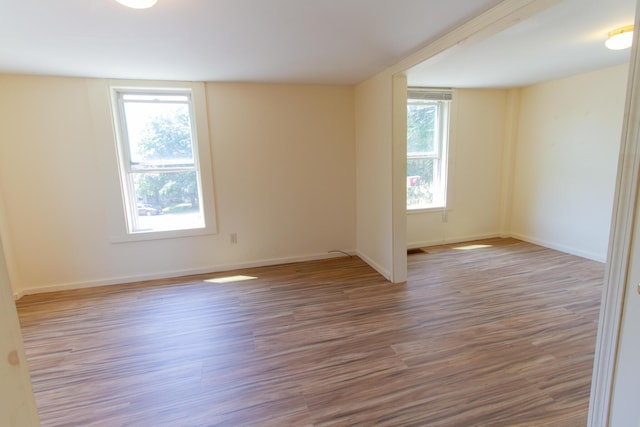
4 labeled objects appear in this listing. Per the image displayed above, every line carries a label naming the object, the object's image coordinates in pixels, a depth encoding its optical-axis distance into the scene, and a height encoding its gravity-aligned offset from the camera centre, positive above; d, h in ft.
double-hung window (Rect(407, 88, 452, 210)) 13.88 +0.71
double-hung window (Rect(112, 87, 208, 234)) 10.89 +0.54
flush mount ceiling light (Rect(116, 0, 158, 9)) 4.87 +2.76
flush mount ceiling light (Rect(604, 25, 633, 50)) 7.30 +2.94
